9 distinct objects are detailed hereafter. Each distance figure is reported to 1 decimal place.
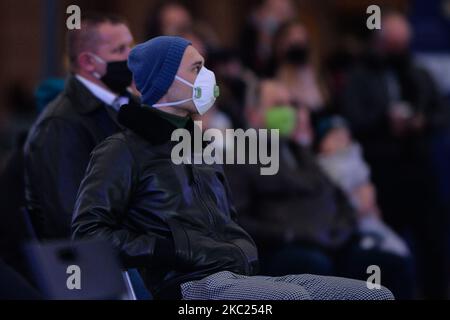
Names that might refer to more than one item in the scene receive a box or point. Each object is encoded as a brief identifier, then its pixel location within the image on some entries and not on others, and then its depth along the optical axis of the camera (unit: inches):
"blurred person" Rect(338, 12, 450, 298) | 654.5
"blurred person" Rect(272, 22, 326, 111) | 659.4
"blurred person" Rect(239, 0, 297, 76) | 690.2
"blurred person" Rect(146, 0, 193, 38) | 587.5
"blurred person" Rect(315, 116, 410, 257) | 615.8
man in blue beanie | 354.0
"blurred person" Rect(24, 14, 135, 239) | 414.3
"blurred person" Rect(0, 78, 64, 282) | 441.4
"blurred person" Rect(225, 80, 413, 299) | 549.3
